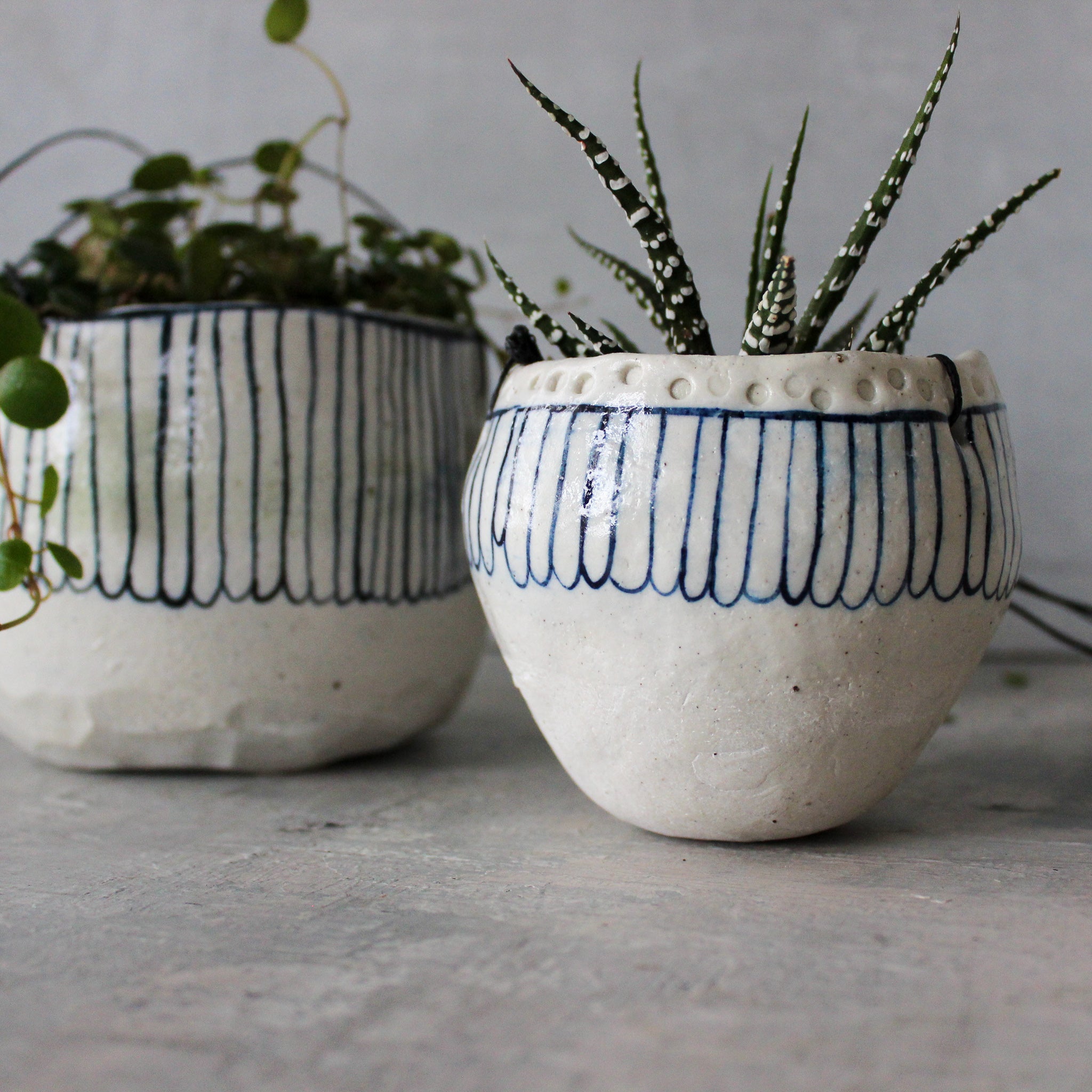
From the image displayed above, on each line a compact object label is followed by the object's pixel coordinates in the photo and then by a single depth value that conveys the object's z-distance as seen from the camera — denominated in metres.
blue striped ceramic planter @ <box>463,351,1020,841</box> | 0.46
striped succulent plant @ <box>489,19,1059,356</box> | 0.48
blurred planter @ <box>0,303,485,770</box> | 0.63
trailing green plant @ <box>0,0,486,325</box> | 0.67
